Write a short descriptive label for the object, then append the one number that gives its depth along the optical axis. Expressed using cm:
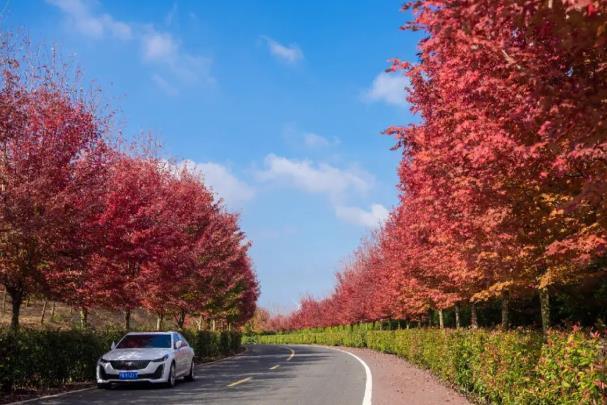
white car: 1313
